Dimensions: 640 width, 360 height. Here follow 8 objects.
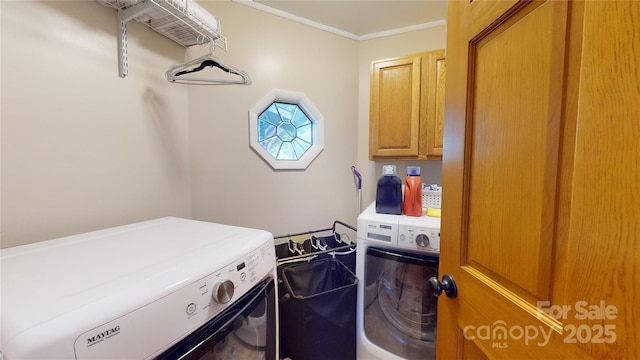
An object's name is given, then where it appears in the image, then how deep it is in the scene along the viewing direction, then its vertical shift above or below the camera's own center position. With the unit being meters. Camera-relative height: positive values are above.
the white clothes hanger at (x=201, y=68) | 1.19 +0.46
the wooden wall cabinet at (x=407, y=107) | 1.60 +0.38
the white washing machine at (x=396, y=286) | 1.24 -0.68
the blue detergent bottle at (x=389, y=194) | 1.45 -0.19
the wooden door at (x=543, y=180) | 0.33 -0.03
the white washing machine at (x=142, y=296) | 0.39 -0.27
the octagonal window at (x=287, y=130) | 1.83 +0.26
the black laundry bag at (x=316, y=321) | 1.34 -0.90
